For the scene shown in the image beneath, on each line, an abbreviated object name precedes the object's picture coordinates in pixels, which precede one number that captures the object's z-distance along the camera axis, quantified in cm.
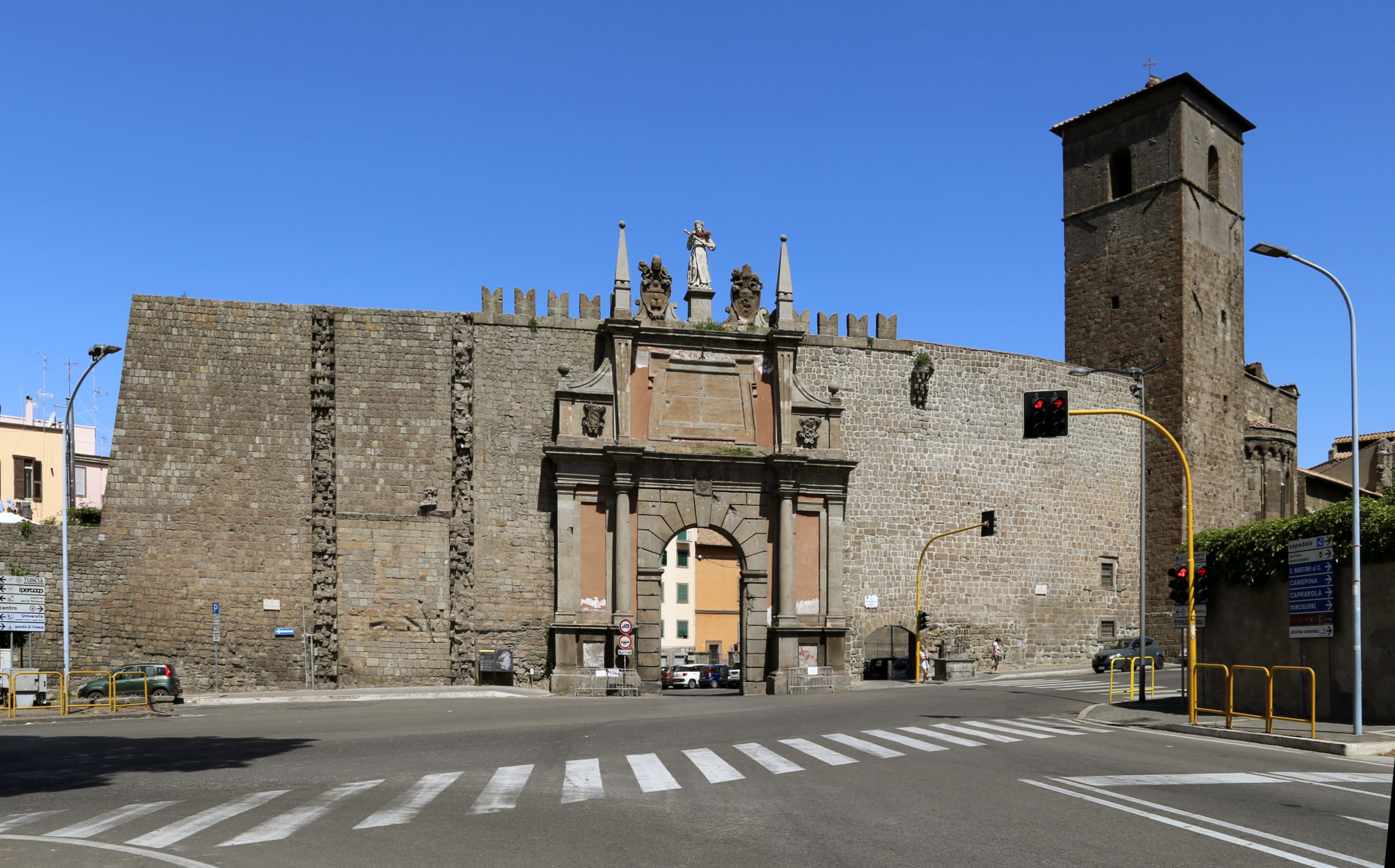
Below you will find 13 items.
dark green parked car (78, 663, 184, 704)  2680
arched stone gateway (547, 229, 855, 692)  3275
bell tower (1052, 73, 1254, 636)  4269
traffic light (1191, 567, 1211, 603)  2106
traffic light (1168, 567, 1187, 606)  2108
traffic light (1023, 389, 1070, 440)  2003
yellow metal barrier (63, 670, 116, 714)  2241
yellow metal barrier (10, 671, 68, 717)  2227
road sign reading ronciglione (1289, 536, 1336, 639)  1964
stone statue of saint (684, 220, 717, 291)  3488
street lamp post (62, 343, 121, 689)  2738
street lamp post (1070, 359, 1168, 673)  2930
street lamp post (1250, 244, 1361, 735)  1756
